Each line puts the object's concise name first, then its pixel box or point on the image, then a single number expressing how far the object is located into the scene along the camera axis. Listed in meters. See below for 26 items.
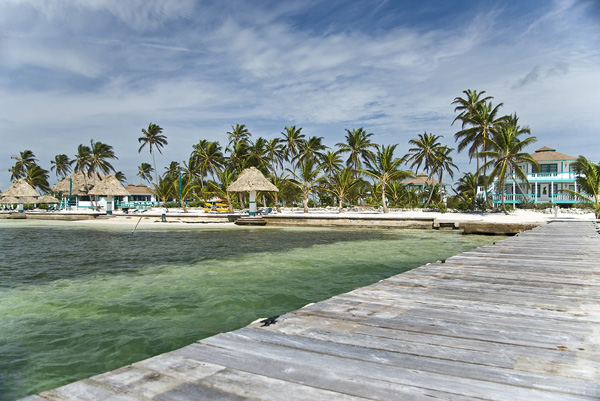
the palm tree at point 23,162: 62.38
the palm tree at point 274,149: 43.91
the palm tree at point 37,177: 57.81
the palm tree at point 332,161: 39.00
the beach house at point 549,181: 37.00
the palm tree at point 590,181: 20.68
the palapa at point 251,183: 28.39
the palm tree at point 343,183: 32.03
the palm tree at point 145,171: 87.88
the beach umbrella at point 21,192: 37.28
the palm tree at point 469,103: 31.81
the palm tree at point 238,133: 48.53
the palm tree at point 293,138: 42.44
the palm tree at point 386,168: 29.91
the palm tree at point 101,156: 54.84
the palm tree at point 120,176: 85.69
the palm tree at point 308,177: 32.69
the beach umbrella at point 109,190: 33.78
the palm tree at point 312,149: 40.22
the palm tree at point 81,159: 56.38
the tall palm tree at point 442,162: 35.47
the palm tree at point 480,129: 29.27
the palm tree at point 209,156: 47.59
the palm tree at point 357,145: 40.12
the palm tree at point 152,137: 51.88
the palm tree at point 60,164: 67.75
